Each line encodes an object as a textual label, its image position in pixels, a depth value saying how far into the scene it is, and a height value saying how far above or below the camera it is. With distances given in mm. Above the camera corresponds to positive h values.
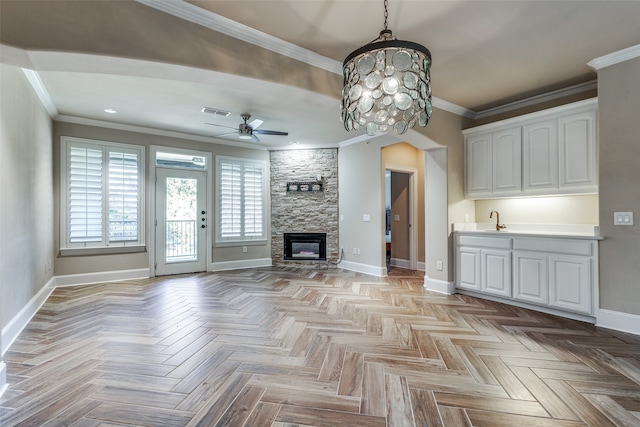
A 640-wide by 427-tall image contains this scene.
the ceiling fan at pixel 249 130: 4516 +1313
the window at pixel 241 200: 6215 +322
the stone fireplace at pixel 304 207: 6539 +165
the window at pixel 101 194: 4789 +366
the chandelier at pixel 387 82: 1719 +824
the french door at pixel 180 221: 5594 -131
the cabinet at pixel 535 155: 3363 +760
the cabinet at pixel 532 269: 3164 -695
